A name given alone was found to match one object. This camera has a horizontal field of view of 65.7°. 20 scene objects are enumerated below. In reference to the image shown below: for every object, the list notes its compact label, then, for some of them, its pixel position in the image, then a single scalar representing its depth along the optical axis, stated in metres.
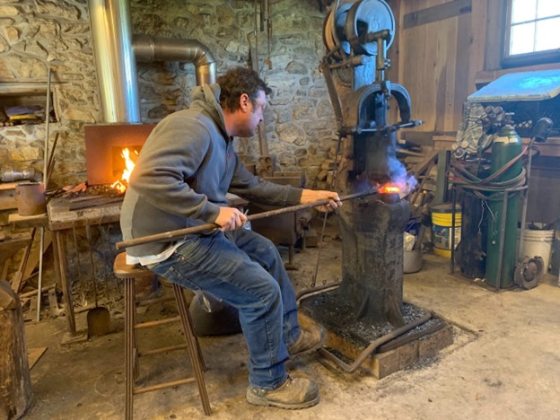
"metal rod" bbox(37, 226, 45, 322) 3.09
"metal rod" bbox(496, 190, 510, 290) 3.16
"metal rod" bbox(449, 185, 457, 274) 3.51
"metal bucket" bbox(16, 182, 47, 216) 2.79
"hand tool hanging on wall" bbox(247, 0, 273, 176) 4.69
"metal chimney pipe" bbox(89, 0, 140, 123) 3.48
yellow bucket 3.85
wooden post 1.93
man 1.71
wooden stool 1.90
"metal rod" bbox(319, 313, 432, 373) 2.19
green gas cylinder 3.15
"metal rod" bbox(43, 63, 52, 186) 3.57
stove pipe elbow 3.88
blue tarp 3.12
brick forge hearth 3.48
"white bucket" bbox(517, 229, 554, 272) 3.40
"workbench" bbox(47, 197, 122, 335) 2.60
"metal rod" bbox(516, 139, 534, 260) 3.21
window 3.58
